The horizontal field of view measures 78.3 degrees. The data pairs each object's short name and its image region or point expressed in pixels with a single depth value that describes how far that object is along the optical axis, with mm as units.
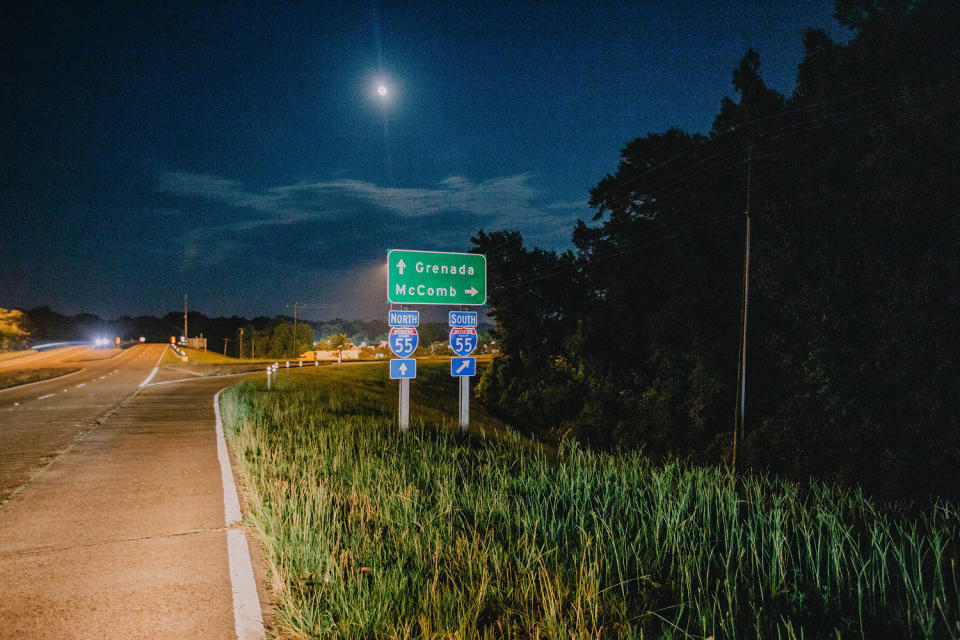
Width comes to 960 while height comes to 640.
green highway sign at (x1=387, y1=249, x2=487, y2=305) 15094
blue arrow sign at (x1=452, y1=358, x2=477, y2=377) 14825
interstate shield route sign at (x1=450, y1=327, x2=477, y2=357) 15242
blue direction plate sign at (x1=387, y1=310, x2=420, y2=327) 14336
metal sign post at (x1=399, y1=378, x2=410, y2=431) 13440
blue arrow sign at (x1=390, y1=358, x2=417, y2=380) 13734
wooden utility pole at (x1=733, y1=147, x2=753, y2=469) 23962
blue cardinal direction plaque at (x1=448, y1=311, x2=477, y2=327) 15430
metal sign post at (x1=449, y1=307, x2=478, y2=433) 14977
